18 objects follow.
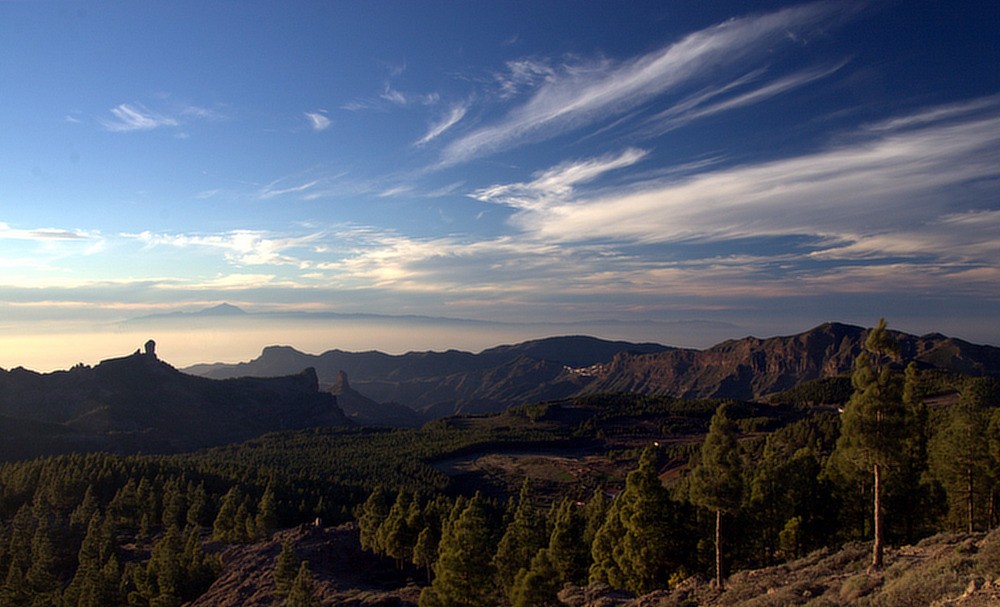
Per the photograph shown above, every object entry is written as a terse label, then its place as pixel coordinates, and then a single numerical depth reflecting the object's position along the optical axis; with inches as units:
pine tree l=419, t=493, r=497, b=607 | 1748.3
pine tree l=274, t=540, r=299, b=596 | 1985.7
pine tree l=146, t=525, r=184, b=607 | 2141.6
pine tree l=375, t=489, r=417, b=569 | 2425.0
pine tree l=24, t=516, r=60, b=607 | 2364.7
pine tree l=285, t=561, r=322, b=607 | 1569.9
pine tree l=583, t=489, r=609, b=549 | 2200.2
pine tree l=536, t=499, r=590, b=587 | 1919.3
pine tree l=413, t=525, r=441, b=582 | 2288.4
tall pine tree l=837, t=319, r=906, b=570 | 1184.8
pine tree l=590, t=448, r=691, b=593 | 1606.8
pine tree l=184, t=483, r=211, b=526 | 3437.5
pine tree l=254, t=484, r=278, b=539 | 3038.9
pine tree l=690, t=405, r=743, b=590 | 1424.7
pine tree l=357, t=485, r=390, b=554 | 2603.3
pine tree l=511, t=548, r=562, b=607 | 1477.6
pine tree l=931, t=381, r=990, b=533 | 1704.0
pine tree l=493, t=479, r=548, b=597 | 1900.8
